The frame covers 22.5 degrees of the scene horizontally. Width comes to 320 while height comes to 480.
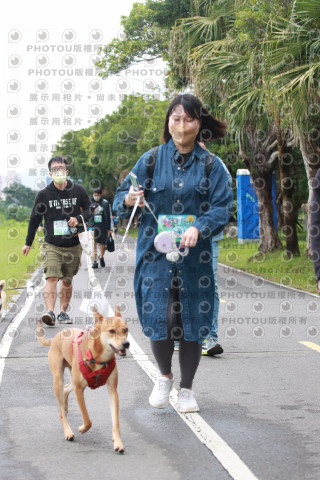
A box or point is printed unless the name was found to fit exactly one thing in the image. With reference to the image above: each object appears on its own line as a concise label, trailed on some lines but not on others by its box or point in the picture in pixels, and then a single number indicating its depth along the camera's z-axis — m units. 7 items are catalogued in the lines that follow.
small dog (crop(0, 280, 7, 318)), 10.21
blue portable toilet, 32.31
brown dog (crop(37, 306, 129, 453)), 4.48
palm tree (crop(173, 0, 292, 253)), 16.56
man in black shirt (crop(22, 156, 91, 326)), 9.82
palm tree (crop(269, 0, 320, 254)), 13.34
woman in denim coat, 5.32
